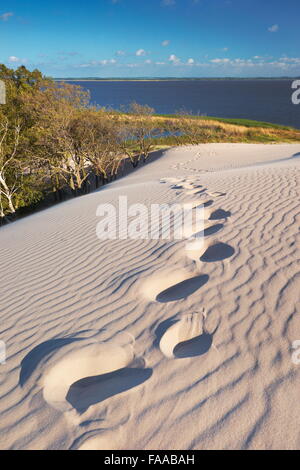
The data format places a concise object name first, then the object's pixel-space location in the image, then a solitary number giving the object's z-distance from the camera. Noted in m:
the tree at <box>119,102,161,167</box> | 20.36
